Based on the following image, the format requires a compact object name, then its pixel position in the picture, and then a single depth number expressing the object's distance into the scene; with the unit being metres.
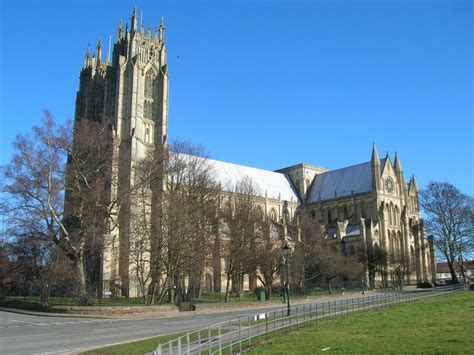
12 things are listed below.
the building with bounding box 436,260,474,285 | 119.44
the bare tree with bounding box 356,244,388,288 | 68.38
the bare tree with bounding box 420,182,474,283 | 59.44
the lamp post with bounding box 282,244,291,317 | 29.46
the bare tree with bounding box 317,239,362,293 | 55.78
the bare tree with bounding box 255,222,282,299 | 48.03
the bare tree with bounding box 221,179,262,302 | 45.00
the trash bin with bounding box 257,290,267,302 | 43.44
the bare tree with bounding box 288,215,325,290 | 53.00
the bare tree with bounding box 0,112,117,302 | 34.28
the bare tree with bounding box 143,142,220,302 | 36.75
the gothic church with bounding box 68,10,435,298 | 59.15
